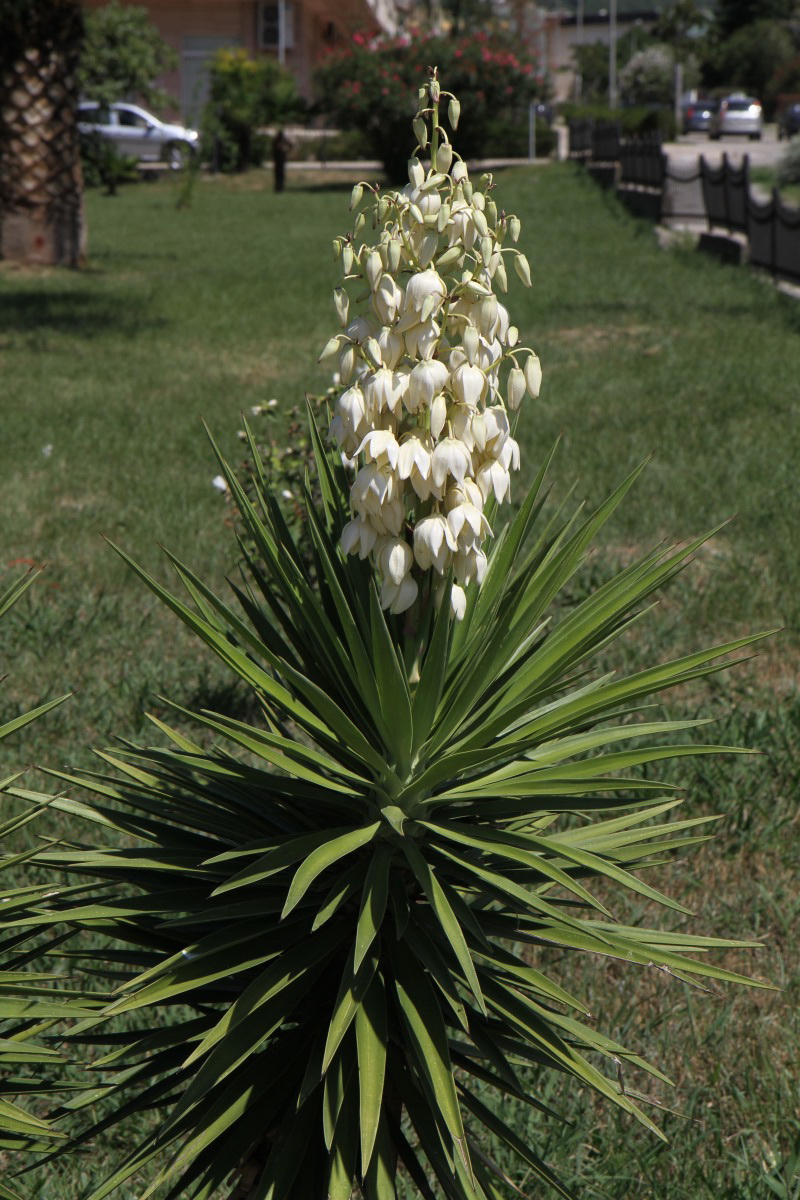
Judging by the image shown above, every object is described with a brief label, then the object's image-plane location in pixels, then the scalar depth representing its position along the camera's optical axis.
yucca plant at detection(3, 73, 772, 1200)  1.83
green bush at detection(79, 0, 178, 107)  31.56
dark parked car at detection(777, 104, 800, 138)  51.57
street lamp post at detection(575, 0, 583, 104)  97.68
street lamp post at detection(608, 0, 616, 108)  77.50
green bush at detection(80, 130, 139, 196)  33.09
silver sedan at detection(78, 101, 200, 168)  39.25
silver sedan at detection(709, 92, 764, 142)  57.72
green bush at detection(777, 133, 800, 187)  29.77
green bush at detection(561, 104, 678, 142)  48.28
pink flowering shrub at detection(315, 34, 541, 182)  32.94
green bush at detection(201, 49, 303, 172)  38.31
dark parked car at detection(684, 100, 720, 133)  62.93
